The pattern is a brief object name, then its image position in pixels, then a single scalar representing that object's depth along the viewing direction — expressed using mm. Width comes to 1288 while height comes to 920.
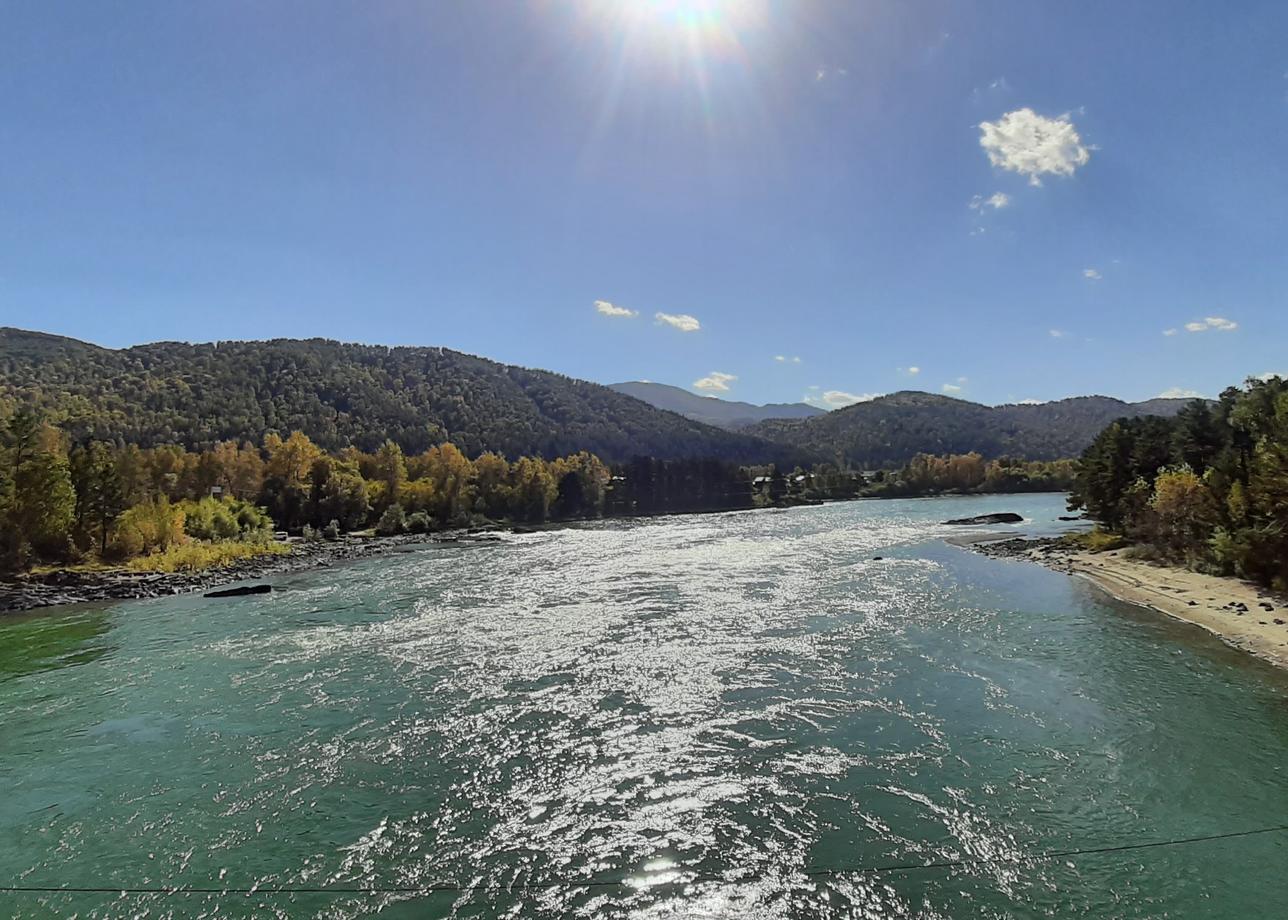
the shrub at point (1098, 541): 55781
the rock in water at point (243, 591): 43812
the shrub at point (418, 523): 99688
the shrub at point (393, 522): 97125
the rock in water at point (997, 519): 94188
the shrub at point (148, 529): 55950
